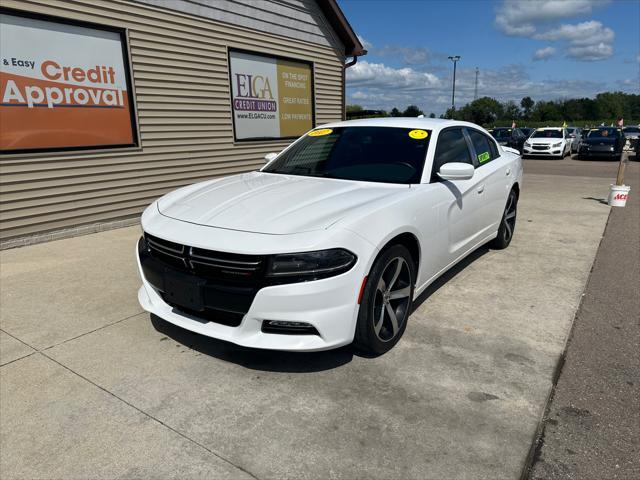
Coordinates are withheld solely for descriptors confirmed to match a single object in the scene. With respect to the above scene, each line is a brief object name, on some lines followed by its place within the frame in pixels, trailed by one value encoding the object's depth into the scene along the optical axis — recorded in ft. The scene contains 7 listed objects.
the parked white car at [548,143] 68.39
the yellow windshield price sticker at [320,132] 14.29
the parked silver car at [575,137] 77.61
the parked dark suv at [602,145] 64.75
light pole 152.56
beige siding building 19.04
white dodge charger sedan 8.28
